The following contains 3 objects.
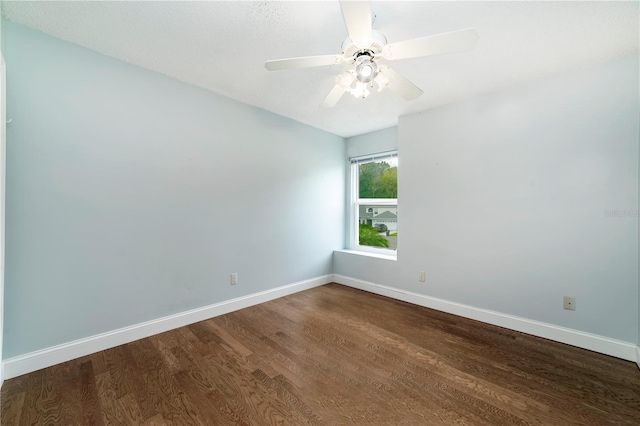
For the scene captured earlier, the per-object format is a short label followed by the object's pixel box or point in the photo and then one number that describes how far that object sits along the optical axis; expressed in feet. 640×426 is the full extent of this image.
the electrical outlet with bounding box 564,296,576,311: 7.04
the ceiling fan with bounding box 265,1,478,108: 3.89
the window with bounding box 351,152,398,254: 12.20
